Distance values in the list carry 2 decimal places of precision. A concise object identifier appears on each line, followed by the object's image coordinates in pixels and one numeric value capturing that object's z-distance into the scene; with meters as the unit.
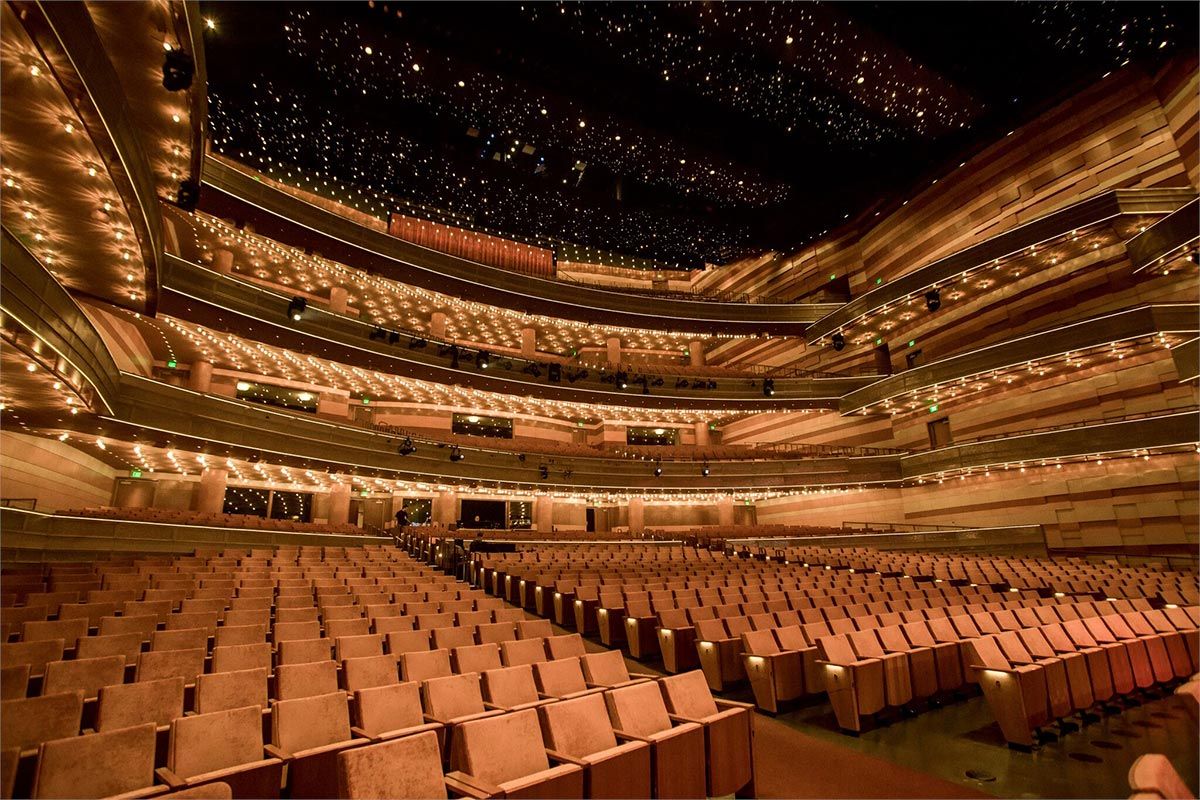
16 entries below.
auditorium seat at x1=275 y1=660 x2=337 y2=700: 3.08
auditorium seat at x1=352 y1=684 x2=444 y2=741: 2.75
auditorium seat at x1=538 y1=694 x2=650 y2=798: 2.38
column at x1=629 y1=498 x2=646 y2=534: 22.86
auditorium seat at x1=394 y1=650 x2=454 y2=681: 3.56
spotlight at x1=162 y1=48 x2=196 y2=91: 6.61
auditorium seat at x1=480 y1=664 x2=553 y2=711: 3.19
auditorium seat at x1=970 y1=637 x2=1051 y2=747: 3.54
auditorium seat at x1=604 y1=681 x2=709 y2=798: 2.59
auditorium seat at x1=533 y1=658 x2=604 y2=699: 3.42
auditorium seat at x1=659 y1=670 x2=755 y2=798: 2.76
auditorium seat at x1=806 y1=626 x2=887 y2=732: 3.75
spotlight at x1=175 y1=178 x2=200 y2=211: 9.32
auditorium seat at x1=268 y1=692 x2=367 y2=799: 2.36
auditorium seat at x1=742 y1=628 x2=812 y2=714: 4.13
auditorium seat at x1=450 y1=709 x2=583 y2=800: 2.18
